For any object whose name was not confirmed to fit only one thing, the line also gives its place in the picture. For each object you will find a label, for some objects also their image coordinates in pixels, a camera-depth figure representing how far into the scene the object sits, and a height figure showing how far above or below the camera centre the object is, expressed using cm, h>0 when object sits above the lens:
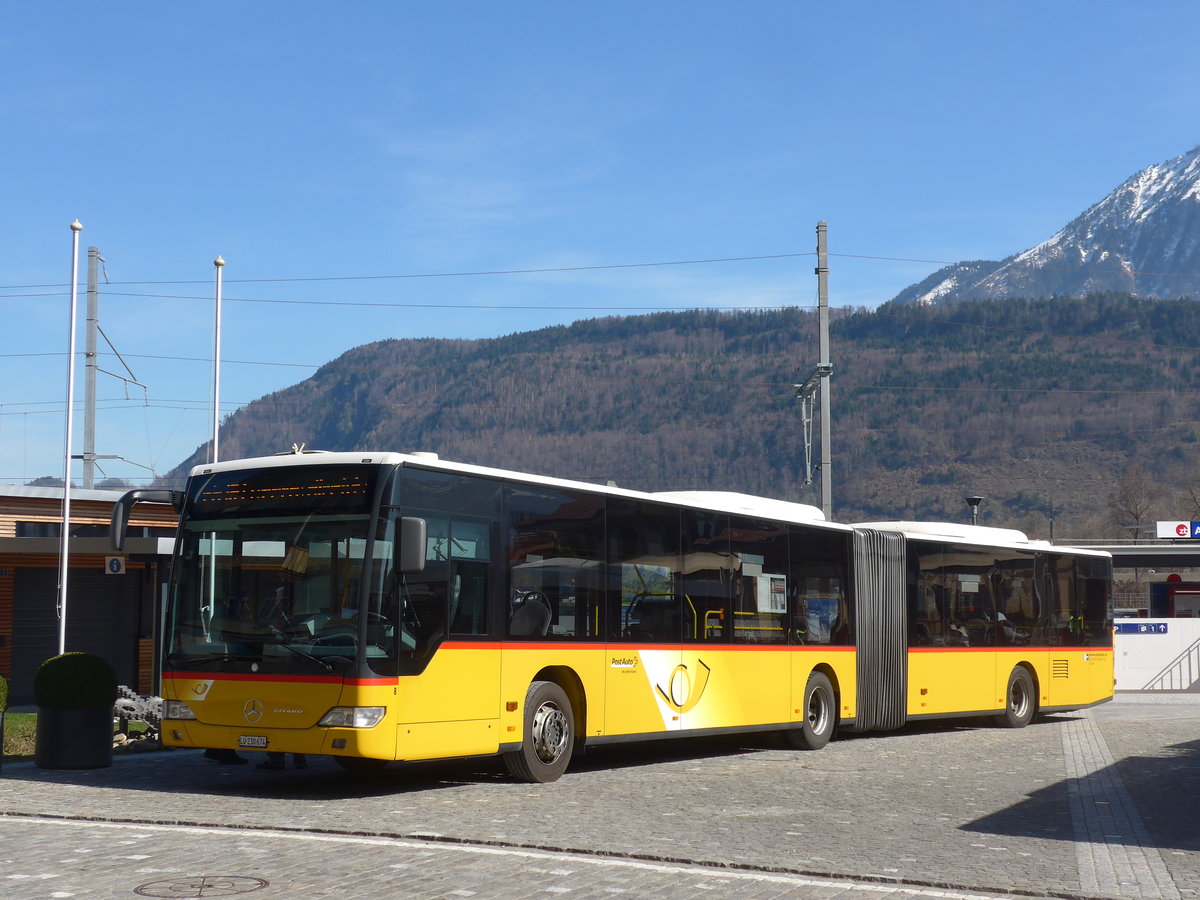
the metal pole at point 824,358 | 2988 +522
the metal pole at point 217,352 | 3725 +626
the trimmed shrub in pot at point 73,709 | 1494 -93
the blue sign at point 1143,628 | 4134 -37
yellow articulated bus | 1295 -1
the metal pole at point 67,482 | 2862 +259
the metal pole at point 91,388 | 3912 +575
